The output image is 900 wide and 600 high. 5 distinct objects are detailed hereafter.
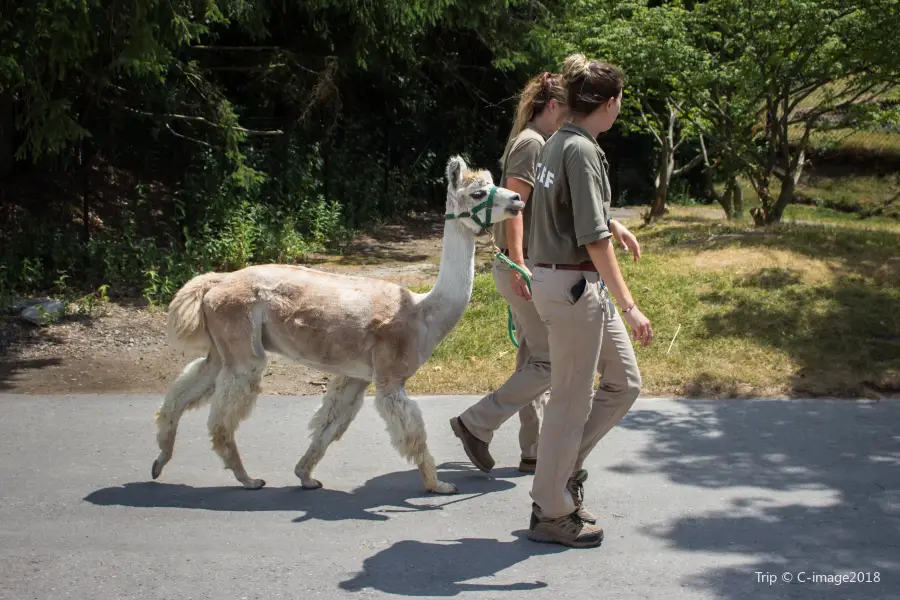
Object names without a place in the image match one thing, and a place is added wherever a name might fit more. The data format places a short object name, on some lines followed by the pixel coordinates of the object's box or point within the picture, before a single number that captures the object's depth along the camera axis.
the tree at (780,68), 12.64
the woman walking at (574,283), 4.75
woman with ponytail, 6.02
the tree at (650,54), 14.12
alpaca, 6.05
